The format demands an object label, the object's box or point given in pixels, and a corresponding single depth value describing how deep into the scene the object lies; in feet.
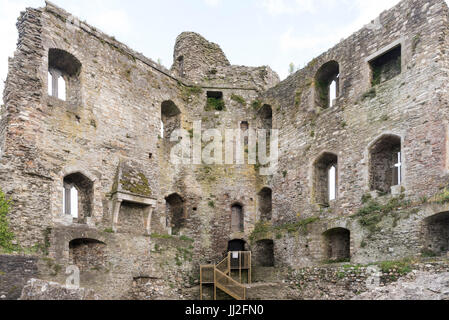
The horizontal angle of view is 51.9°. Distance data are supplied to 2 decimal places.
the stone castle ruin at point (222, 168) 43.19
